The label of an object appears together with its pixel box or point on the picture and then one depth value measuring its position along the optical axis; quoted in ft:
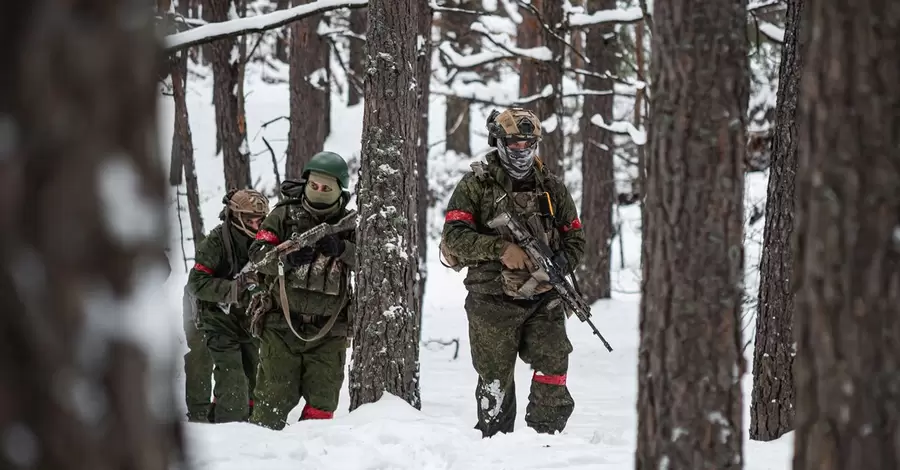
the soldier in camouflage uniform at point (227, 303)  45.39
